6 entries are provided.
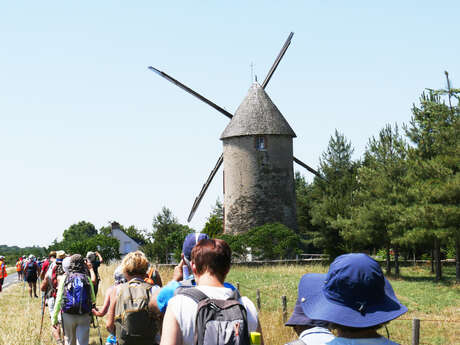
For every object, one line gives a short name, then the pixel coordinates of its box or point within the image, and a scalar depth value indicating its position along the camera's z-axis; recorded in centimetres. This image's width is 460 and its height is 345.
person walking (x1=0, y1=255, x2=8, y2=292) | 2287
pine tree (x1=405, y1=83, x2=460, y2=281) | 2409
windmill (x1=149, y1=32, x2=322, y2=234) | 4103
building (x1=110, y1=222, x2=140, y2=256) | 7712
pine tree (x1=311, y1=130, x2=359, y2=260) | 3616
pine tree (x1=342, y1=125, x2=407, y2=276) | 2948
